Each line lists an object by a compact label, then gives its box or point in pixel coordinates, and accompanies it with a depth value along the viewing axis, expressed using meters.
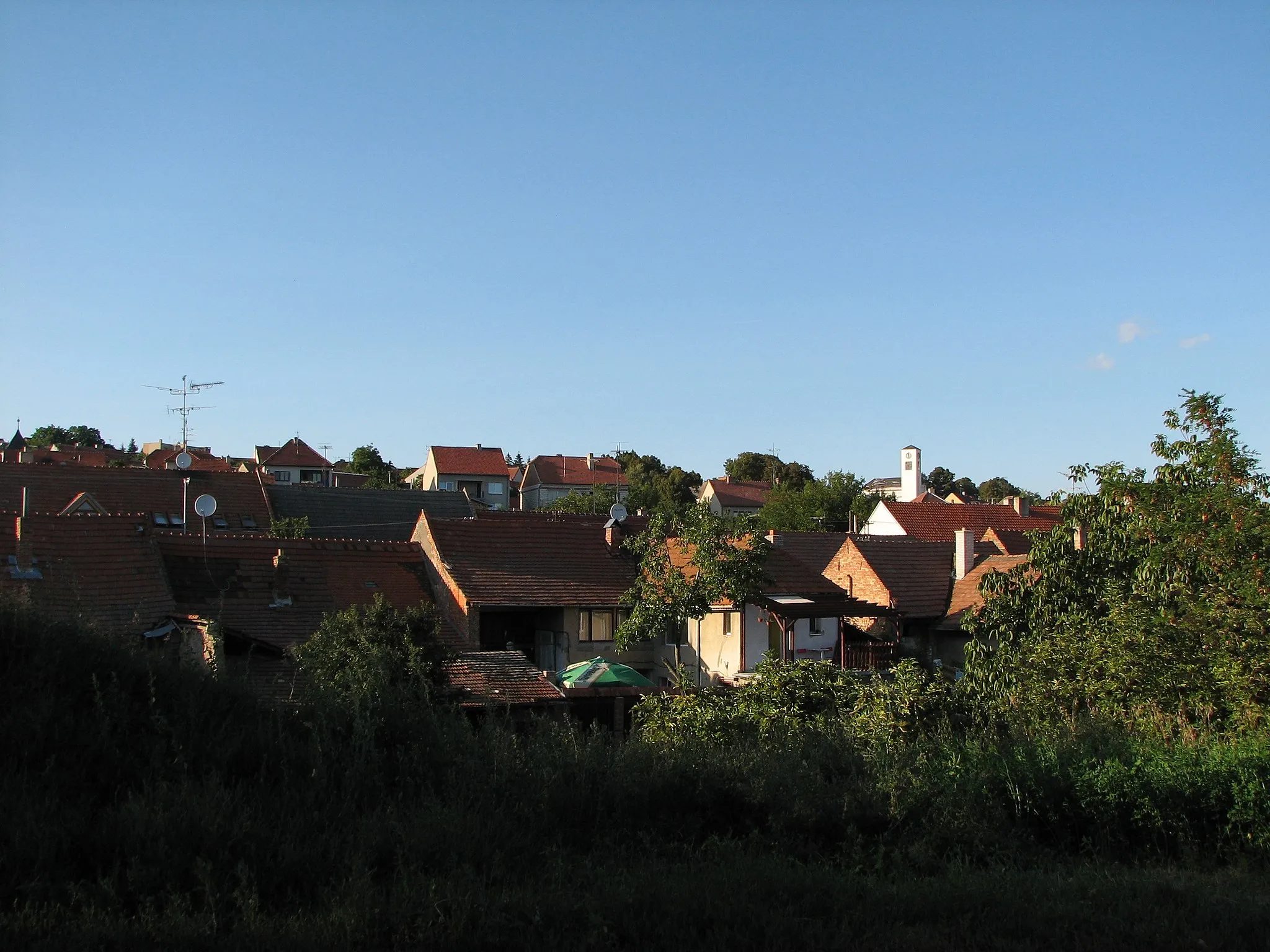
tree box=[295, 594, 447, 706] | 10.90
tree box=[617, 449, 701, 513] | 79.38
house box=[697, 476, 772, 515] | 95.62
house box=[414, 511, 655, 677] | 25.50
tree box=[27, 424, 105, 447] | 114.75
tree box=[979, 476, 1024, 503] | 114.81
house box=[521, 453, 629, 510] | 99.69
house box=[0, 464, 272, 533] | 40.00
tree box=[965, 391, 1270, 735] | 13.11
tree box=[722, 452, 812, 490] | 105.19
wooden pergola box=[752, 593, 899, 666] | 25.67
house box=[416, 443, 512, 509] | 91.81
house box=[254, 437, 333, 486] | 95.62
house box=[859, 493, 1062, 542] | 51.00
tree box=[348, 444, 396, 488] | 97.00
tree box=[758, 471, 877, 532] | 71.88
